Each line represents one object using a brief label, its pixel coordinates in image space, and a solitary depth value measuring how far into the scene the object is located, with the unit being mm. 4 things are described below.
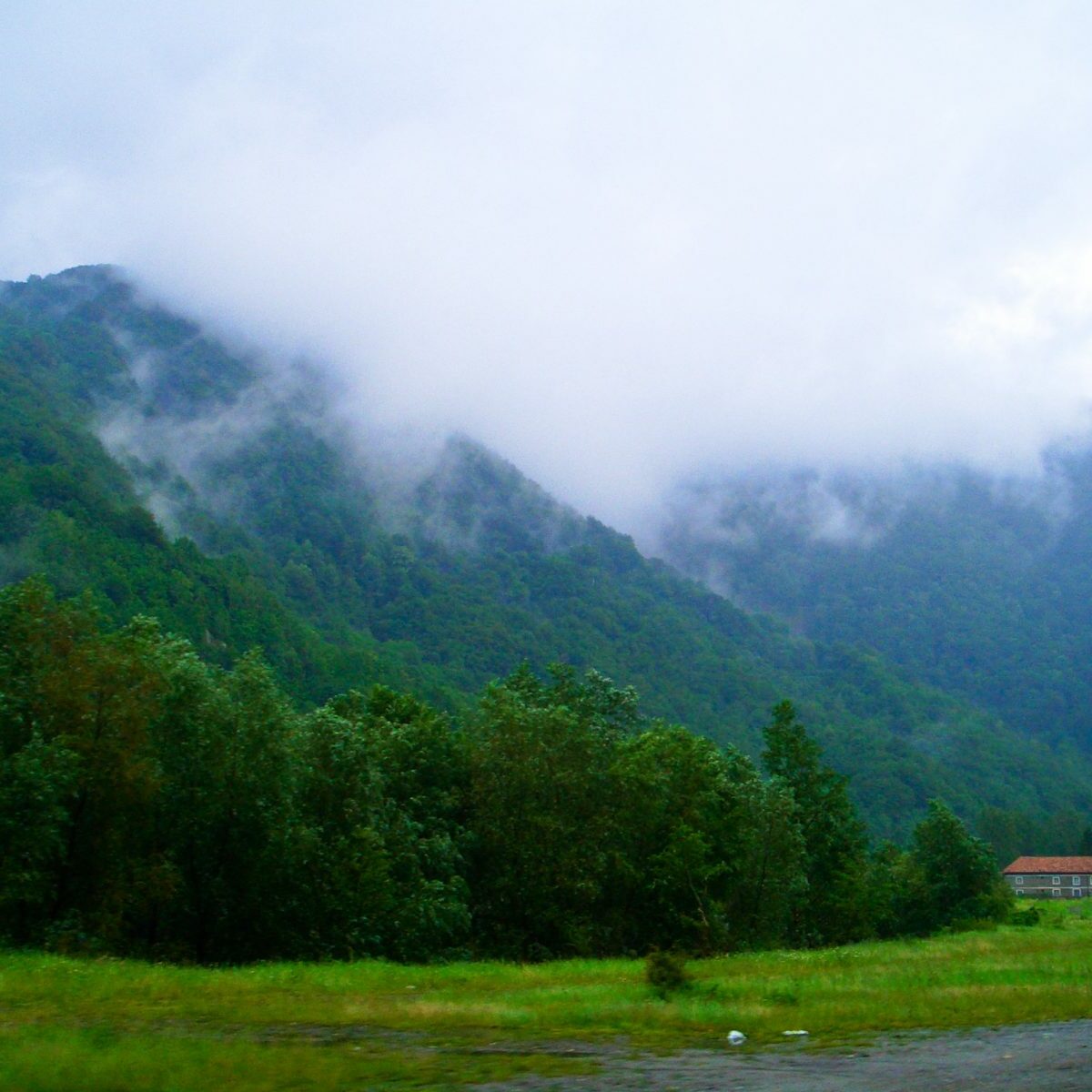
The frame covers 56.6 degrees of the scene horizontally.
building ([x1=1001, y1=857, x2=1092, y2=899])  160500
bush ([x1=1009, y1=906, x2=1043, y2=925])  72812
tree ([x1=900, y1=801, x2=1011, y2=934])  83062
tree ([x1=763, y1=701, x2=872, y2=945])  68188
